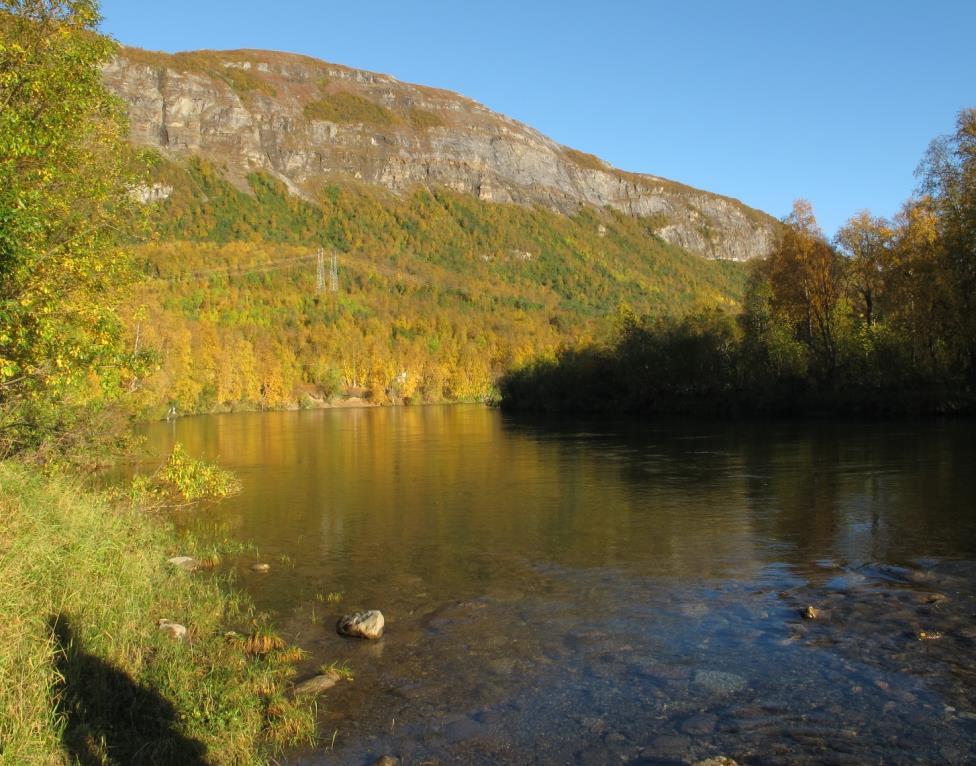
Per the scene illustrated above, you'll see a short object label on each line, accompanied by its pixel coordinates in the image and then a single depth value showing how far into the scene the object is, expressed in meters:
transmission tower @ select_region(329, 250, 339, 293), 171.25
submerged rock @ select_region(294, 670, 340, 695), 9.22
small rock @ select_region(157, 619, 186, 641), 10.22
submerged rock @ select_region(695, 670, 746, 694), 9.07
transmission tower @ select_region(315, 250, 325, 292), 166.88
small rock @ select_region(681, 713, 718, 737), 8.01
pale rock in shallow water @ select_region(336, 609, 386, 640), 11.26
